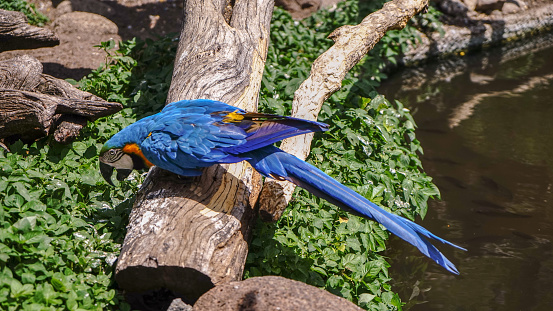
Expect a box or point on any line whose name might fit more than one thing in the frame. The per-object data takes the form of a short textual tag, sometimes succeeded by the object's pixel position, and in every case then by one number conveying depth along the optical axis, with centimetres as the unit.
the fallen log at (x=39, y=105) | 310
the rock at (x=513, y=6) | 681
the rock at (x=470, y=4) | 648
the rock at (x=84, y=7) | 538
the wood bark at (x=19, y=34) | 358
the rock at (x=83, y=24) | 505
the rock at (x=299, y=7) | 604
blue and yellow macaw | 231
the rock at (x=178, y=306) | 217
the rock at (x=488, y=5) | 655
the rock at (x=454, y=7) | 637
